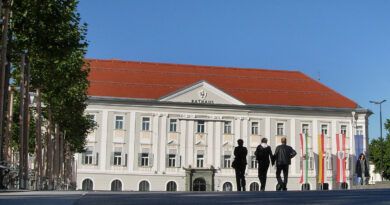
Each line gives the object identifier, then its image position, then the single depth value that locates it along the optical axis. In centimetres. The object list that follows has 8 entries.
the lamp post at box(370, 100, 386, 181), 7193
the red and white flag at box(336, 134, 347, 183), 7388
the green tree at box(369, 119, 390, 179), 7769
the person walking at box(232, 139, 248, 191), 2197
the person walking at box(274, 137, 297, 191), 2125
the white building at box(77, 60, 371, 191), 7406
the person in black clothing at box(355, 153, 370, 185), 3742
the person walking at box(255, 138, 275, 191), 2159
